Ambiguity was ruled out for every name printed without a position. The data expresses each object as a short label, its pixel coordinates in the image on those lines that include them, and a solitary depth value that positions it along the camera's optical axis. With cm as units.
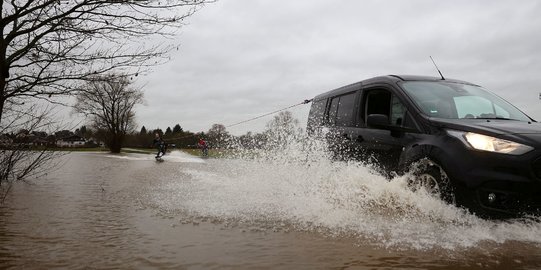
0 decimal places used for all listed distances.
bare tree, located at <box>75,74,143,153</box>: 4977
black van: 403
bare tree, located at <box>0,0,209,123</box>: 677
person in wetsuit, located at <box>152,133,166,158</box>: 2575
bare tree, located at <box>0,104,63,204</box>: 734
